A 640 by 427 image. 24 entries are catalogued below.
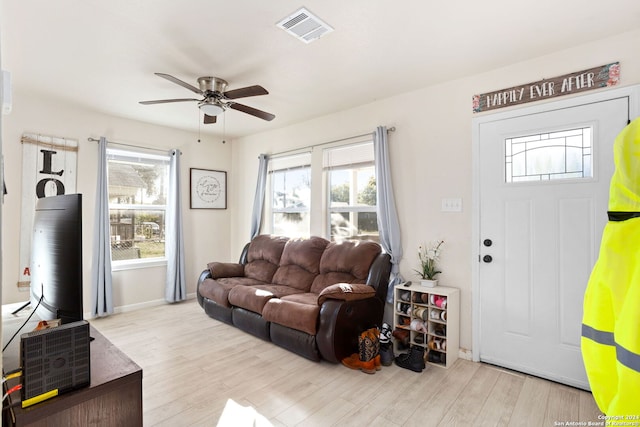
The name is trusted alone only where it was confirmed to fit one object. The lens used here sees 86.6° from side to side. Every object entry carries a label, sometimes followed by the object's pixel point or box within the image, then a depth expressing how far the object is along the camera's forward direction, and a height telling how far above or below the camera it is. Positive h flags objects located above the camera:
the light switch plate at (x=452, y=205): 3.15 +0.06
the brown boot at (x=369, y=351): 2.80 -1.17
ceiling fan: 2.93 +1.04
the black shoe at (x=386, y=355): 2.92 -1.24
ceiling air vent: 2.22 +1.28
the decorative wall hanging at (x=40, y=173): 3.63 +0.44
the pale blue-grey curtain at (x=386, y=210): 3.48 +0.02
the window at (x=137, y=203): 4.47 +0.13
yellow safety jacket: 1.21 -0.31
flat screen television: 1.33 -0.20
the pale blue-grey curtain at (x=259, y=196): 5.01 +0.24
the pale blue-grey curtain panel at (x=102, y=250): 4.07 -0.45
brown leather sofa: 2.87 -0.83
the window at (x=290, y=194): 4.67 +0.26
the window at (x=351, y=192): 3.91 +0.24
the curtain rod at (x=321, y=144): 3.63 +0.87
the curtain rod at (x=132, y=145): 4.14 +0.89
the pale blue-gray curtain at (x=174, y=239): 4.79 -0.38
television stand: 1.14 -0.68
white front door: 2.51 -0.13
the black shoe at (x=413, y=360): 2.82 -1.26
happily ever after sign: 2.48 +0.99
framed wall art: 5.19 +0.37
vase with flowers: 3.18 -0.49
